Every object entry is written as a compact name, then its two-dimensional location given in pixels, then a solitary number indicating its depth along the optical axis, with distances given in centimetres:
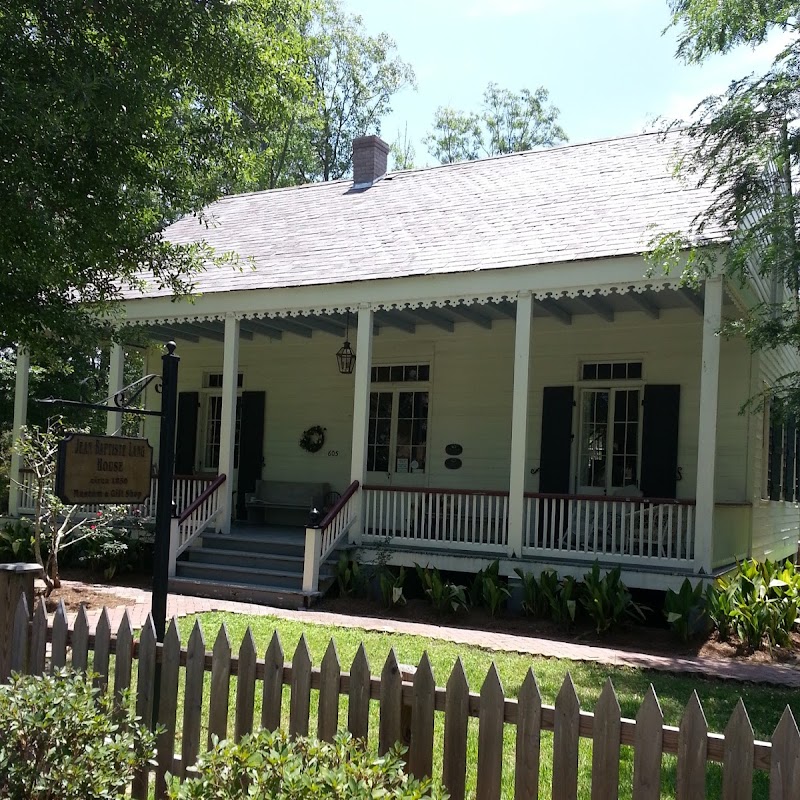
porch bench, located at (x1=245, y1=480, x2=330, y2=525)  1495
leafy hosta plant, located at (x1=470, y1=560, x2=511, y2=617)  1014
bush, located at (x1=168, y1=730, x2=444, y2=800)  304
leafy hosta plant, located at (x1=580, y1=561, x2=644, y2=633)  943
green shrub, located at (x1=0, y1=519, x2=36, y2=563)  1274
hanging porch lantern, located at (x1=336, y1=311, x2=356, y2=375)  1398
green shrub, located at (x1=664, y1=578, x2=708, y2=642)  912
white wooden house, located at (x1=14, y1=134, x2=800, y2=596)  1078
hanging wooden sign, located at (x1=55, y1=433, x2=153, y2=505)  434
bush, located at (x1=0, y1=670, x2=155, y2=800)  365
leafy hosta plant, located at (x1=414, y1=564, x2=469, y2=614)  1011
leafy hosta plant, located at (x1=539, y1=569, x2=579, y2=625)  962
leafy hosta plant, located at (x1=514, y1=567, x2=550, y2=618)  1004
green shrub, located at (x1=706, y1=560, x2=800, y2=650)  885
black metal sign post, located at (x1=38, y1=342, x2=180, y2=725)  475
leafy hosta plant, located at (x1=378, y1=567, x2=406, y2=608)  1042
